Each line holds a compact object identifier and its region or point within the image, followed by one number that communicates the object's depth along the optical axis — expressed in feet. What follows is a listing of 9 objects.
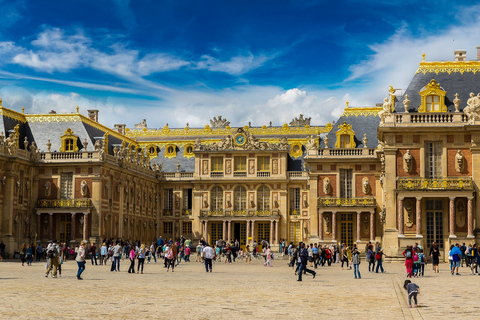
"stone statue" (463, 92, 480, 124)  139.23
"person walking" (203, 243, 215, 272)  111.65
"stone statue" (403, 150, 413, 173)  140.33
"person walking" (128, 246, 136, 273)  105.60
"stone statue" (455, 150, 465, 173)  139.74
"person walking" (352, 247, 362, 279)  95.86
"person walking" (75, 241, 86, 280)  88.33
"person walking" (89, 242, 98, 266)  137.49
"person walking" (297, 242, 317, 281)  89.14
